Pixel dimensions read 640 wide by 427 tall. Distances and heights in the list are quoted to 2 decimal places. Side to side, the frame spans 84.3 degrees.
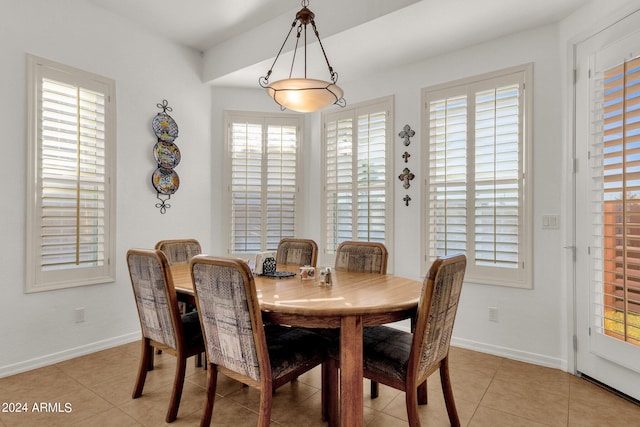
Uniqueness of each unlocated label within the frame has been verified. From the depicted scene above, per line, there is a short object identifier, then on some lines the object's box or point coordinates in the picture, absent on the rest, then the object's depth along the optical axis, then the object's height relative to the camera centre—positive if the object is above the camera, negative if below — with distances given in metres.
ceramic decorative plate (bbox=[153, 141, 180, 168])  3.50 +0.59
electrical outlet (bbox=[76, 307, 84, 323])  2.92 -0.85
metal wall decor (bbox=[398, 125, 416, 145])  3.47 +0.81
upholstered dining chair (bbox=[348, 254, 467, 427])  1.57 -0.67
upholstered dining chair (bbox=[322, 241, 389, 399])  2.60 -0.32
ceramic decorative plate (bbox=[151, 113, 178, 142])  3.49 +0.86
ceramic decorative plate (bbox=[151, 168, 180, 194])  3.48 +0.33
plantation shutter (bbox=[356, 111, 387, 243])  3.68 +0.41
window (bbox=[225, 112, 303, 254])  4.09 +0.41
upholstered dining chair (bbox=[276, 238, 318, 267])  3.00 -0.33
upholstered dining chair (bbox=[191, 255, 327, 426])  1.54 -0.59
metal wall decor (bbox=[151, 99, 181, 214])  3.49 +0.57
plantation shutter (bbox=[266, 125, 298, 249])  4.15 +0.37
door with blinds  2.17 +0.07
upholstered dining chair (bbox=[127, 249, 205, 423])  1.96 -0.62
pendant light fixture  2.13 +0.76
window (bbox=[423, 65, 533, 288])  2.89 +0.37
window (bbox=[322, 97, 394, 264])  3.66 +0.44
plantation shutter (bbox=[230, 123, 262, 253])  4.08 +0.28
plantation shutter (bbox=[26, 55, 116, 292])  2.66 +0.28
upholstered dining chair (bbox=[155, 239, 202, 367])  2.96 -0.31
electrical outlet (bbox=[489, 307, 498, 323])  3.00 -0.83
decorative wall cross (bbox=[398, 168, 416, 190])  3.46 +0.38
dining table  1.60 -0.46
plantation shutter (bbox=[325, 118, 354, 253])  3.93 +0.37
